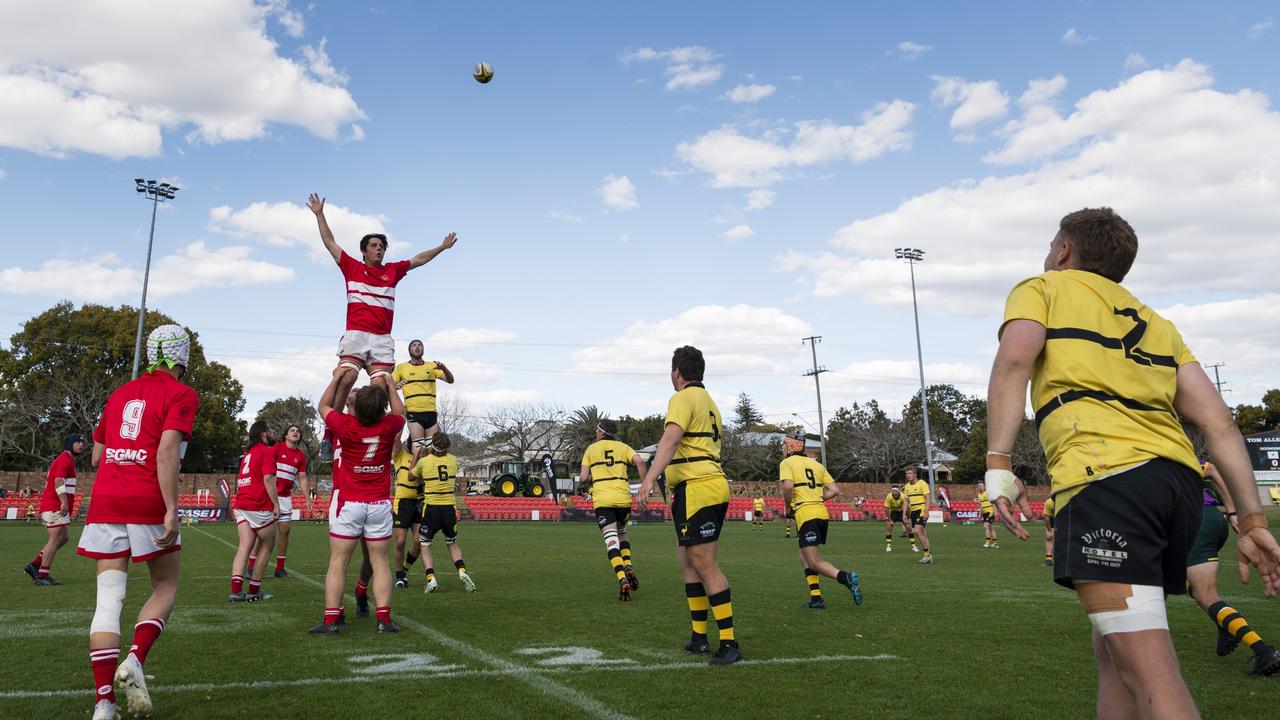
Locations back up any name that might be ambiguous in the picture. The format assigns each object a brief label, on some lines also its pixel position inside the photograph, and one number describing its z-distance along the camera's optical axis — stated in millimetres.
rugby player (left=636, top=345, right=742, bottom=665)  6398
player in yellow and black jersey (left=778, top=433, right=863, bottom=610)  9680
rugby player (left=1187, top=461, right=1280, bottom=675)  5961
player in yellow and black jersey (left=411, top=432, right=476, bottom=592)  11094
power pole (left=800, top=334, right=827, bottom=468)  68500
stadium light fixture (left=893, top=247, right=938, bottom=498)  53156
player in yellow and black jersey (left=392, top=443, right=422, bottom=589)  11320
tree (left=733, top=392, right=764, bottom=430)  97250
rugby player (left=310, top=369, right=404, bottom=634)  7355
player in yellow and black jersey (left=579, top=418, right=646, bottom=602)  11336
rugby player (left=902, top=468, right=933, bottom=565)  18078
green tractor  48031
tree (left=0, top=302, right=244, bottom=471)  49719
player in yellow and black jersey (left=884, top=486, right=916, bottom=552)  22438
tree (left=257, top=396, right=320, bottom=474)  64750
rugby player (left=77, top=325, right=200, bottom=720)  4902
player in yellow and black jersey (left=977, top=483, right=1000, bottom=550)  23906
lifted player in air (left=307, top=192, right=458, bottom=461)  8250
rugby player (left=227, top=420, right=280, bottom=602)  9891
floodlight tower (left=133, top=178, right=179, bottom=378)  42250
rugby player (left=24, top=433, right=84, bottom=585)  11859
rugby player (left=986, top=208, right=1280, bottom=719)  2729
